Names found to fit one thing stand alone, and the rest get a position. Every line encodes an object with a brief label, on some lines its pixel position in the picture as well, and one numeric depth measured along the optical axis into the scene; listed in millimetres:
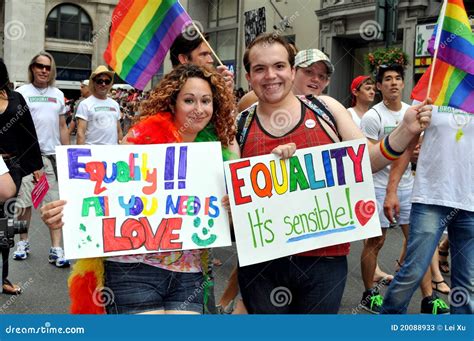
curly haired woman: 2561
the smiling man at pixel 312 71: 3678
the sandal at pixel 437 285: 5298
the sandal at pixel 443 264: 6154
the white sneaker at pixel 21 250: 6094
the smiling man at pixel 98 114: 7164
